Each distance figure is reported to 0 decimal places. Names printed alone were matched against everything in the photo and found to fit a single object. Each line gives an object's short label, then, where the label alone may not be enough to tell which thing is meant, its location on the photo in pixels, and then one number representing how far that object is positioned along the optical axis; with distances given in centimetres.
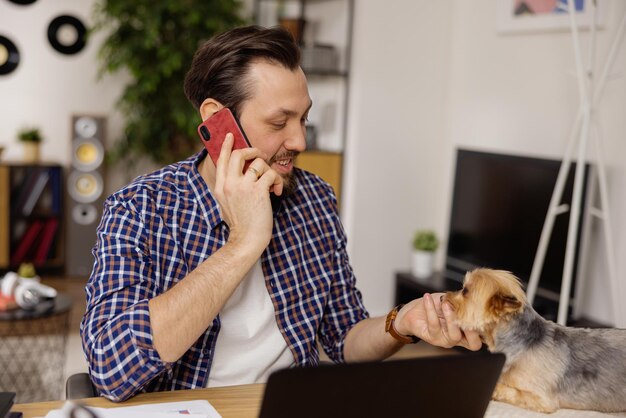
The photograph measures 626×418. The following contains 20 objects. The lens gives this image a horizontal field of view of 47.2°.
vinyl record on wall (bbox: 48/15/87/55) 530
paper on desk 104
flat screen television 325
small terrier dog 109
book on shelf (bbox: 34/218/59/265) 516
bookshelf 498
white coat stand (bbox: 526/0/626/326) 271
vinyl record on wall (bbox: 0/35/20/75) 521
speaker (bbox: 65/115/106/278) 515
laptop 76
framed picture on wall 321
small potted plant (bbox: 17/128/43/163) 510
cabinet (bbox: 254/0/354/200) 428
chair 126
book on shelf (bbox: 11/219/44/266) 508
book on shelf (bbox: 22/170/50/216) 505
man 117
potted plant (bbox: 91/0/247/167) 470
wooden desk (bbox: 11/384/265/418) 106
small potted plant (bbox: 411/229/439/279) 404
